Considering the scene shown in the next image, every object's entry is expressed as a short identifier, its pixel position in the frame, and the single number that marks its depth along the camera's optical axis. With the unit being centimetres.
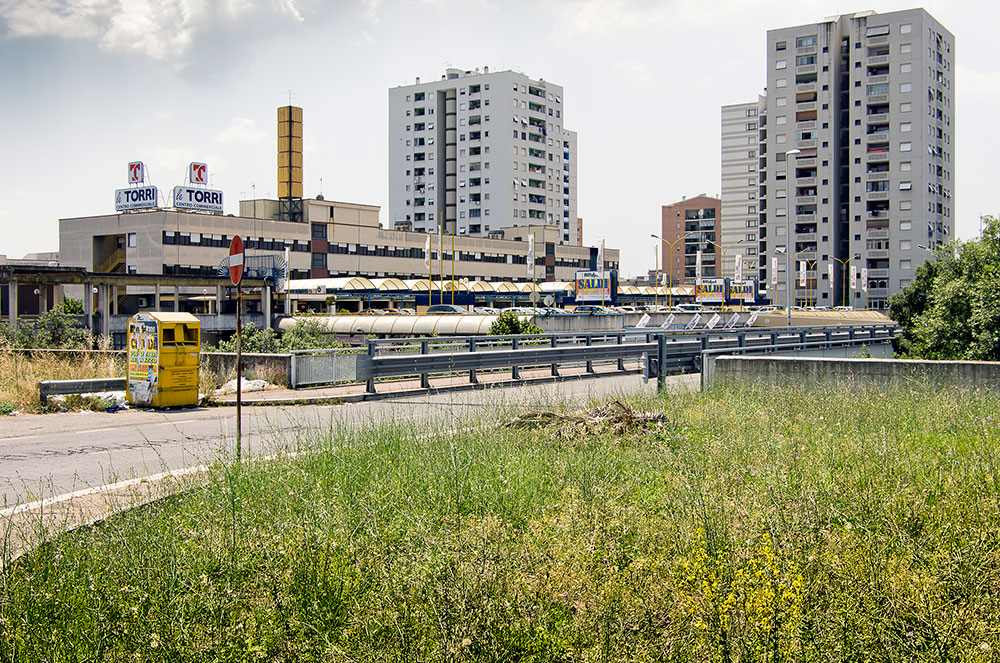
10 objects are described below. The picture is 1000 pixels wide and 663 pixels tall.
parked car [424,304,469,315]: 7294
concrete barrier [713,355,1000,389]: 1496
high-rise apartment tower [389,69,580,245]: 14350
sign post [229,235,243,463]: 1009
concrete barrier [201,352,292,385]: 2133
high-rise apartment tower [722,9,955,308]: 10350
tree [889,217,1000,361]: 2486
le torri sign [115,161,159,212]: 8406
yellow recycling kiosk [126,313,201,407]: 1747
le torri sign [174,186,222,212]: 8506
